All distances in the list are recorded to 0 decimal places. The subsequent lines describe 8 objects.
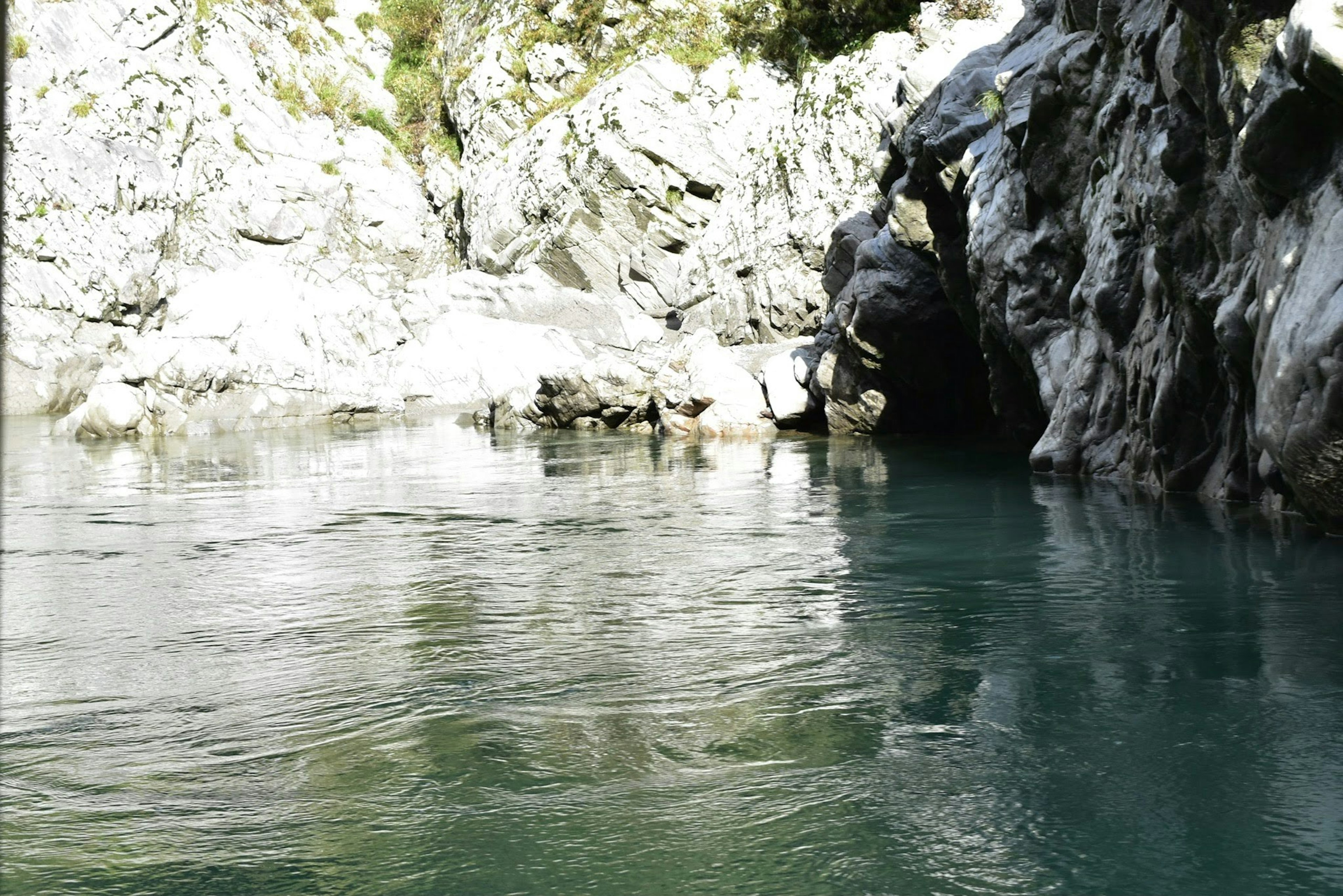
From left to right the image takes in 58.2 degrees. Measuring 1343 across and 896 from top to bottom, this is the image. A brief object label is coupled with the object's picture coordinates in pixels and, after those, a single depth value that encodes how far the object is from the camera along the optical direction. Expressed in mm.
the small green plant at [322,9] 59406
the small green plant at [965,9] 27922
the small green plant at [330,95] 55469
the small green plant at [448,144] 55656
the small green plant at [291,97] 54406
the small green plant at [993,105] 17125
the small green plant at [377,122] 56406
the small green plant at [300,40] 57219
